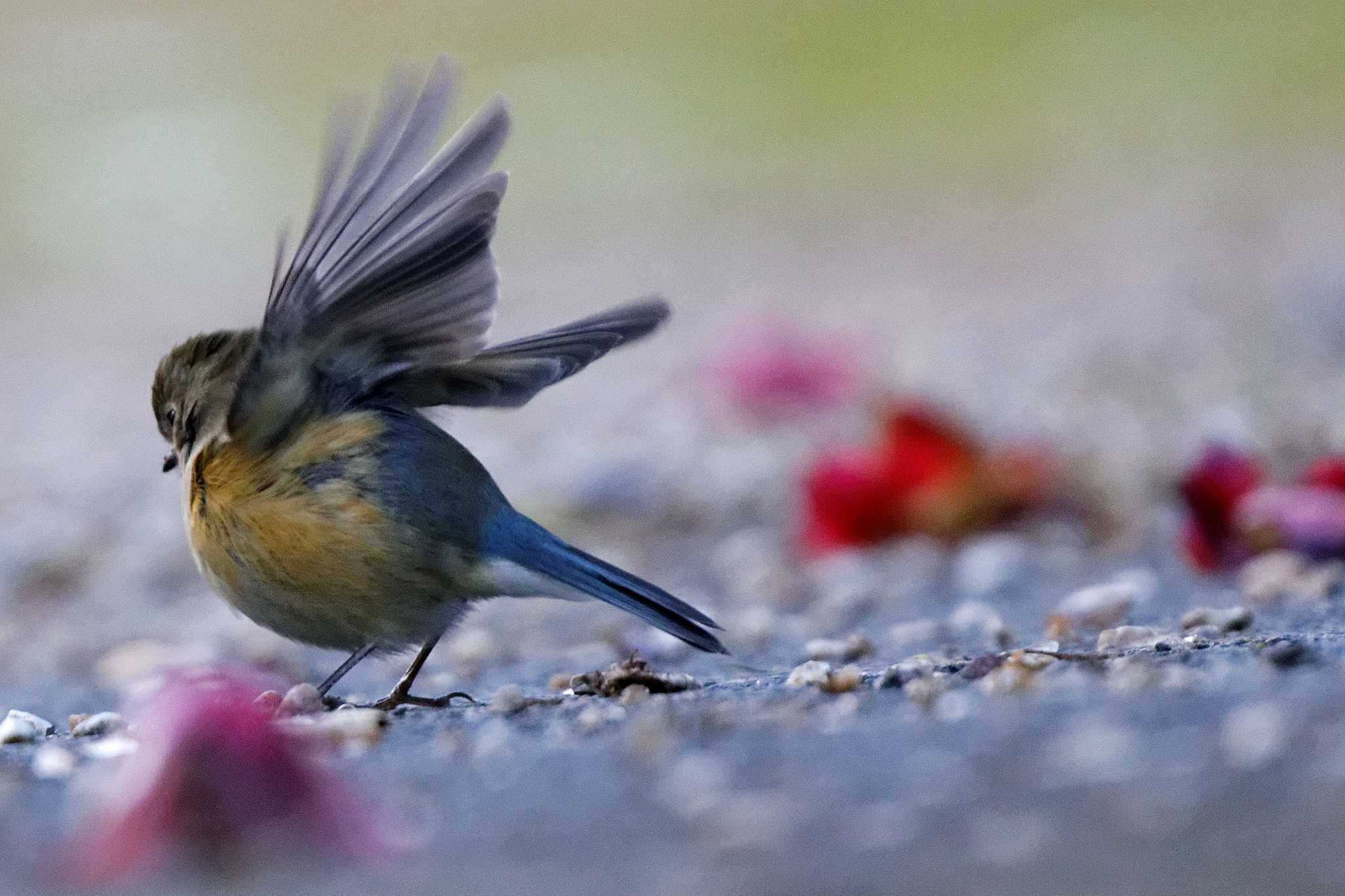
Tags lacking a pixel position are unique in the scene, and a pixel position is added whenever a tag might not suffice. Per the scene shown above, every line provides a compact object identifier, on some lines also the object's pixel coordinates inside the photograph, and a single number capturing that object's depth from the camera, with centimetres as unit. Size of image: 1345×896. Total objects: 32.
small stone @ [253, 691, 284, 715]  753
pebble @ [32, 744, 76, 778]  673
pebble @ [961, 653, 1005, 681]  684
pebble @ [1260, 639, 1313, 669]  621
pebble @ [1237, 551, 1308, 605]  888
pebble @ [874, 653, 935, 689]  690
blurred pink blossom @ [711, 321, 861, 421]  1412
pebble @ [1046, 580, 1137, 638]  877
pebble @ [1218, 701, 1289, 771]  507
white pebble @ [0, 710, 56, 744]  750
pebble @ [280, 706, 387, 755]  672
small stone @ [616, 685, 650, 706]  711
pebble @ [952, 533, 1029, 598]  1031
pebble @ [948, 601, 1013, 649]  862
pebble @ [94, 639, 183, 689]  991
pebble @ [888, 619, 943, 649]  894
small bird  730
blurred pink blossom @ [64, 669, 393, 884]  520
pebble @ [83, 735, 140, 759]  695
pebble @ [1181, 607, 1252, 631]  792
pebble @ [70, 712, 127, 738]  761
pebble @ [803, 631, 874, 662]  853
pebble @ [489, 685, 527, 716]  718
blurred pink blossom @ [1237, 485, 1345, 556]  900
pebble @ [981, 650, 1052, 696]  638
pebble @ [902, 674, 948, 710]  641
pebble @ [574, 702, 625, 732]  660
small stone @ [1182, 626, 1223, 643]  740
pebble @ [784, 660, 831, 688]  709
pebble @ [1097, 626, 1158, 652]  761
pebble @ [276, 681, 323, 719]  755
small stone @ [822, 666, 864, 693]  681
